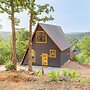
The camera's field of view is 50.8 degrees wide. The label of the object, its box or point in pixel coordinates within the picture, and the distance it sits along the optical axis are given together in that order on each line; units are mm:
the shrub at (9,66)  5813
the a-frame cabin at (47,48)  10015
